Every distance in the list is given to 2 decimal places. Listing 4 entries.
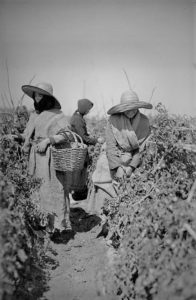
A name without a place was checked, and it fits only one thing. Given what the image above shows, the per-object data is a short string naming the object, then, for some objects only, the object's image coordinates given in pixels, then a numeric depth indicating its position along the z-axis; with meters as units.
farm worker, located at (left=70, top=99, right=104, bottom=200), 5.52
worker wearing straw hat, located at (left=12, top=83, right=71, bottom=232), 3.83
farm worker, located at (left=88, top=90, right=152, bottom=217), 3.91
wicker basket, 3.54
